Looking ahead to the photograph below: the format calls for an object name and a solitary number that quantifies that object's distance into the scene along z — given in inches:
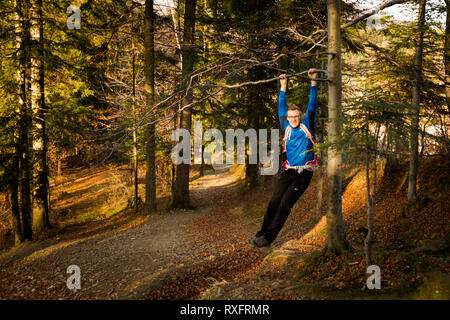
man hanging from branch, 186.4
